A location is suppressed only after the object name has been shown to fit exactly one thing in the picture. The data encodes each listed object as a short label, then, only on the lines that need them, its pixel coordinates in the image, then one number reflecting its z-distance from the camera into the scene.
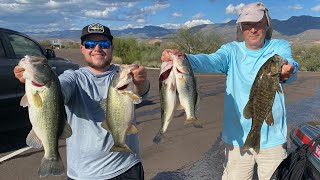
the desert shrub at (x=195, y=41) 21.52
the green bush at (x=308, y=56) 21.50
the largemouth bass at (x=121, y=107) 2.08
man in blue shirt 2.64
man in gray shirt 2.44
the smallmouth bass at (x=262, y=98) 2.17
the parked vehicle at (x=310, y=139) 2.60
